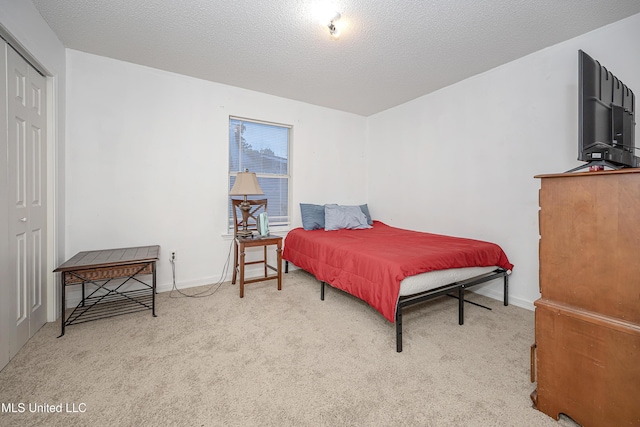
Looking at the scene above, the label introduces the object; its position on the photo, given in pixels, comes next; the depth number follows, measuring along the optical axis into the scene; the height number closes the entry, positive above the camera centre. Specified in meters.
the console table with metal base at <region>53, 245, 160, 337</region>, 2.11 -0.54
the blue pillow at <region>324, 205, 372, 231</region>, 3.66 -0.08
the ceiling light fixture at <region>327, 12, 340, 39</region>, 2.02 +1.48
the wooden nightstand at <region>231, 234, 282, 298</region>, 2.87 -0.45
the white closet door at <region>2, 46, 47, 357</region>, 1.79 +0.10
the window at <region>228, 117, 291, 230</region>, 3.53 +0.75
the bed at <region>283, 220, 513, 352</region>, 1.98 -0.46
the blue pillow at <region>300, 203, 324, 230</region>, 3.67 -0.05
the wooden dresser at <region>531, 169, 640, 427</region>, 1.12 -0.39
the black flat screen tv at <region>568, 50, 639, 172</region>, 1.38 +0.50
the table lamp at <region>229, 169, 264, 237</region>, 3.08 +0.28
